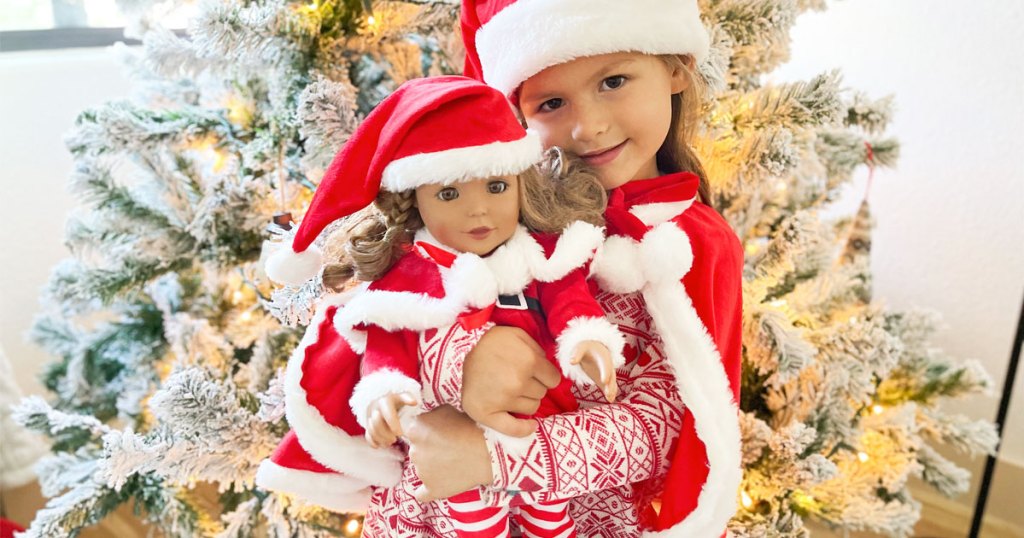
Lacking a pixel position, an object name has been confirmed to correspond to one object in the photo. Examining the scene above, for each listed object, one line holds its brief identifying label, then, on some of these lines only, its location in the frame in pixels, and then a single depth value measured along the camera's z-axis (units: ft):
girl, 1.95
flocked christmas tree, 2.77
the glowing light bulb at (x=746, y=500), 3.14
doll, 1.77
